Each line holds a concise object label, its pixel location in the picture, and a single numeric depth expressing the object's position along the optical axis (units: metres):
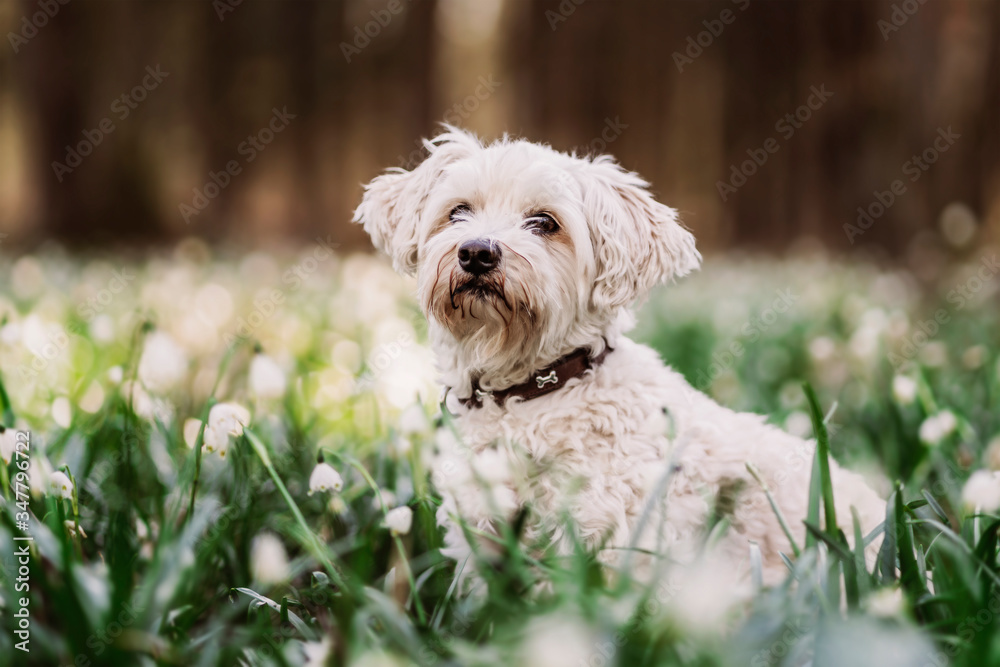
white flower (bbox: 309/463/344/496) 2.20
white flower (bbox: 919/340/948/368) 4.51
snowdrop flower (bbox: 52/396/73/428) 2.74
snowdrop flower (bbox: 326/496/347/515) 2.38
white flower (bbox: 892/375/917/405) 3.00
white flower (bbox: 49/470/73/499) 2.04
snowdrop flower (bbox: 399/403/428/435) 2.45
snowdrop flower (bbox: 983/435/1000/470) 2.82
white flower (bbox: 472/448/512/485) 1.92
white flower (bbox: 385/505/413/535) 2.07
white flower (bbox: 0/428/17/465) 2.18
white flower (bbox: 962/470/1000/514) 1.98
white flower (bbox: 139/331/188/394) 2.75
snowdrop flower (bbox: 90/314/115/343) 3.59
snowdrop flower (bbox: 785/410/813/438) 3.48
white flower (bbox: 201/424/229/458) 2.15
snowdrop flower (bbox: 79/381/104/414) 3.16
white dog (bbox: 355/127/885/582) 2.23
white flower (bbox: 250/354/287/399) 2.59
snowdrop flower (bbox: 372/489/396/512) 2.47
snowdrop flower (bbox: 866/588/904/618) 1.52
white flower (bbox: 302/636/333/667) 1.47
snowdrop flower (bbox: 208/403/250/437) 2.18
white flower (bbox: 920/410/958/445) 2.65
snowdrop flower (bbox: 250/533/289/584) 1.75
